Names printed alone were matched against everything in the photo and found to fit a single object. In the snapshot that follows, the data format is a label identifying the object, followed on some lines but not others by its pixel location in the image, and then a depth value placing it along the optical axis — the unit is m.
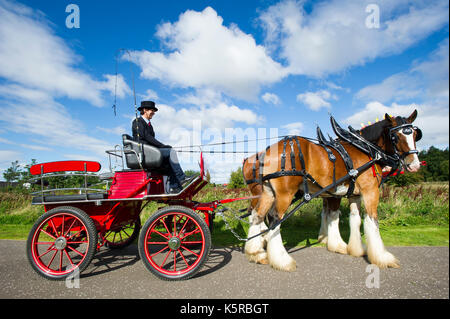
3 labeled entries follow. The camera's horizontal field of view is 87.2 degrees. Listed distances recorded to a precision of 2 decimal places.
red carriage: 3.21
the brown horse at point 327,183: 3.64
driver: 3.73
